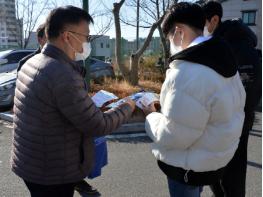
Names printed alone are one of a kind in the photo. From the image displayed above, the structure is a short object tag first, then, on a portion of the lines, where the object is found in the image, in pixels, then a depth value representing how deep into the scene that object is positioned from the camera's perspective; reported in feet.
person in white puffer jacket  3.73
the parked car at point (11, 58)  23.92
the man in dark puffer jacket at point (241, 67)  5.27
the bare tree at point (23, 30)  48.63
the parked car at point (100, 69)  23.99
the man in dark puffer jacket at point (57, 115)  3.75
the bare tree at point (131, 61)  21.46
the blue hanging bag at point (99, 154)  6.07
